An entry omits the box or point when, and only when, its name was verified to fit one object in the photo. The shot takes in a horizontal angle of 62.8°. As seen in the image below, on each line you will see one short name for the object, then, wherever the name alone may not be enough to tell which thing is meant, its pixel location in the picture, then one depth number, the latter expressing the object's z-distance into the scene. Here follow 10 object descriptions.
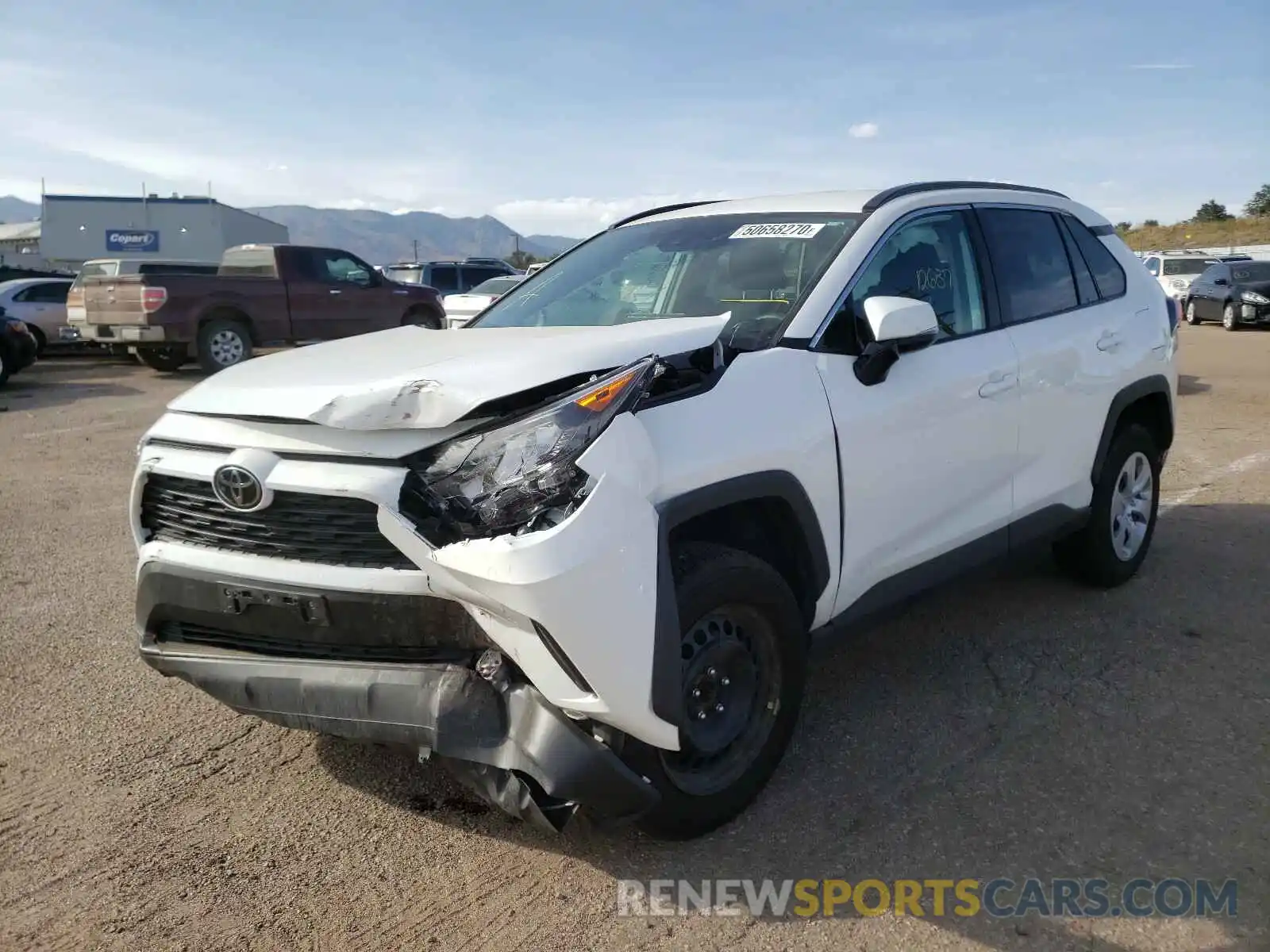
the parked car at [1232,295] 21.58
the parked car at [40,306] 17.98
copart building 51.94
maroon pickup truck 14.16
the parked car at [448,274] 22.75
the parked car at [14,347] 14.16
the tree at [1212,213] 61.06
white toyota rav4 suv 2.47
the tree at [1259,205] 57.83
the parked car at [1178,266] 27.42
